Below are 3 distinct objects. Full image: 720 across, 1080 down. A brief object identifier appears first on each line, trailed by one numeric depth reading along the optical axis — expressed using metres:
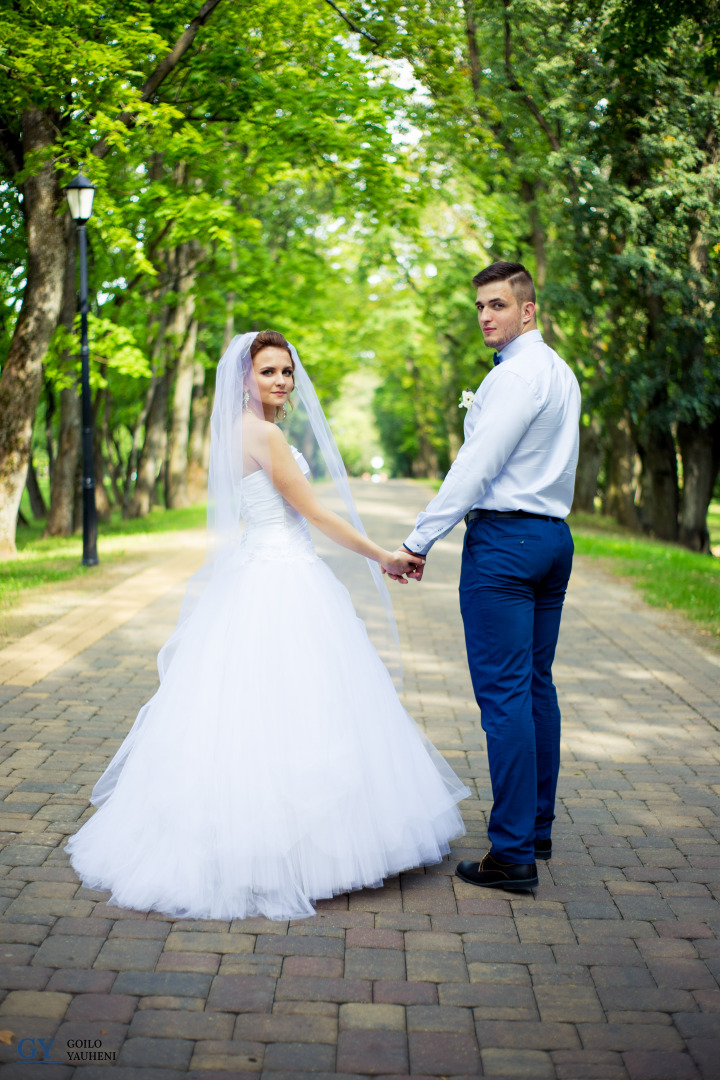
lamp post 12.22
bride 3.75
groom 3.87
